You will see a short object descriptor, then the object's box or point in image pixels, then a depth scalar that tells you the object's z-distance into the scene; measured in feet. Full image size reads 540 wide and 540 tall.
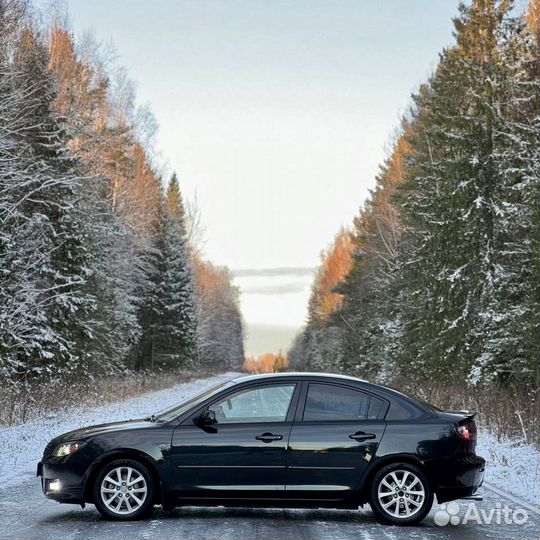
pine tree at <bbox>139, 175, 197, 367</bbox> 182.29
